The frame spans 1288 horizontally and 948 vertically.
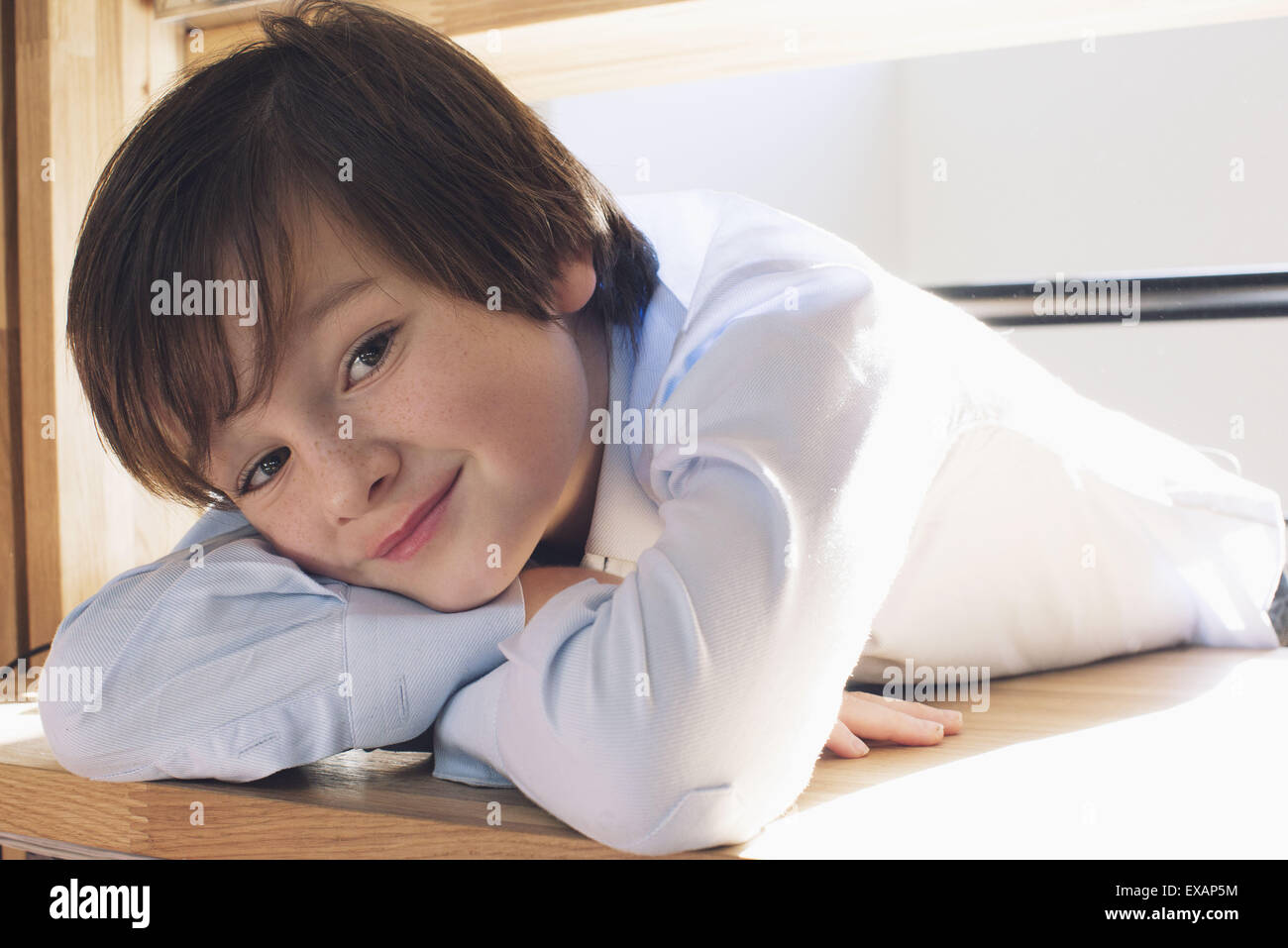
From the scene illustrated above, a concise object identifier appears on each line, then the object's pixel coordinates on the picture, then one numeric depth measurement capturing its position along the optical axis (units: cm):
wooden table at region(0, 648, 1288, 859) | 39
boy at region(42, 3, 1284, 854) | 41
